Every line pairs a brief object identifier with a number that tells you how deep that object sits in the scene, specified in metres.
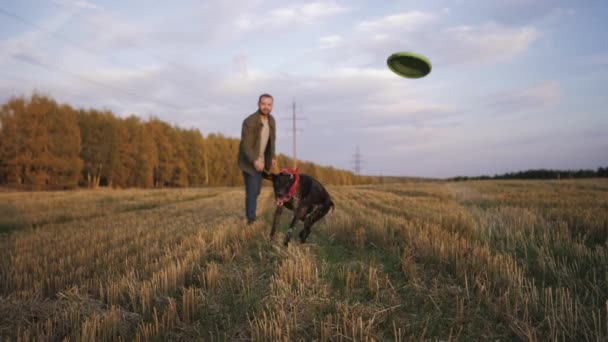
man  6.43
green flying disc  6.35
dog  4.88
